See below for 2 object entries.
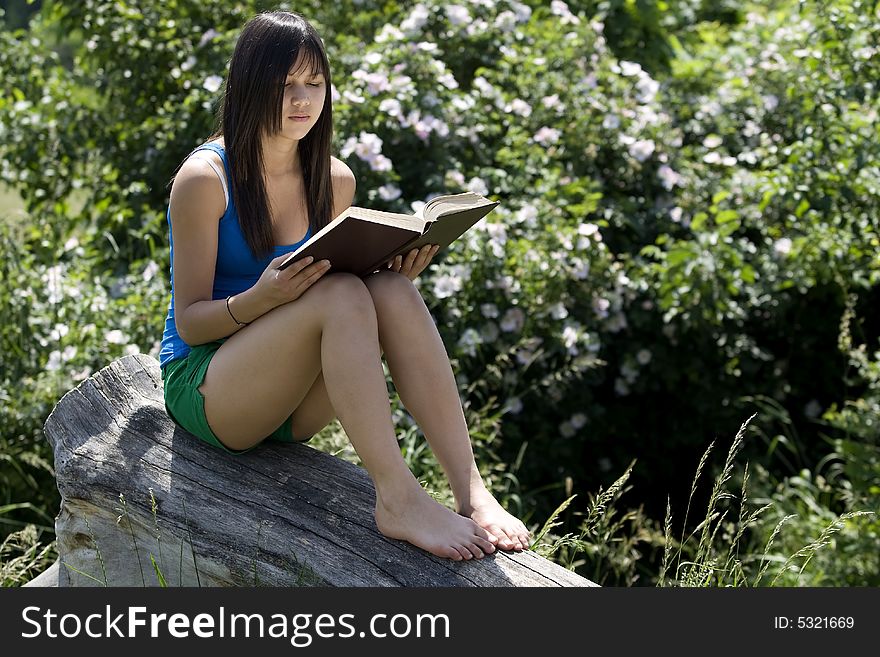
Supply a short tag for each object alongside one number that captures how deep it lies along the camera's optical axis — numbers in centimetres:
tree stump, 422
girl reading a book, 429
